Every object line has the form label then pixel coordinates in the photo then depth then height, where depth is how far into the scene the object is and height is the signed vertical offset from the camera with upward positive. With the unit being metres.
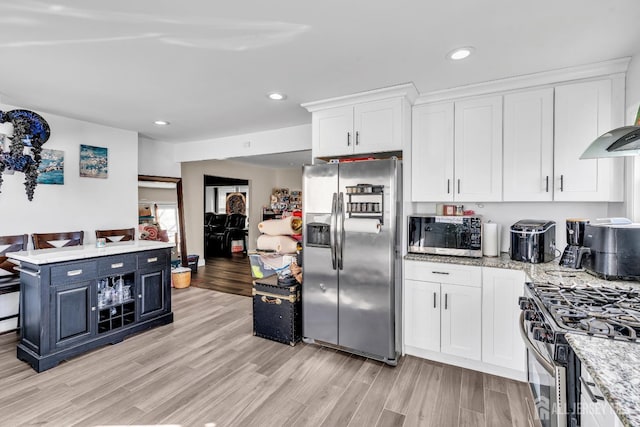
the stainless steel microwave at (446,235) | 2.66 -0.21
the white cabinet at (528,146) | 2.53 +0.55
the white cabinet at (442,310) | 2.56 -0.85
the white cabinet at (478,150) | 2.70 +0.56
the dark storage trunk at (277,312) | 3.08 -1.02
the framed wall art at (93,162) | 4.07 +0.65
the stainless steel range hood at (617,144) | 1.54 +0.37
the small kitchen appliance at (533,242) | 2.44 -0.23
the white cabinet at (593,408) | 0.85 -0.58
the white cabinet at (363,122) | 2.81 +0.86
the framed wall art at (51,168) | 3.70 +0.51
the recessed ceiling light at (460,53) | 2.13 +1.12
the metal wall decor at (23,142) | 3.20 +0.72
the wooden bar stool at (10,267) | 3.11 -0.60
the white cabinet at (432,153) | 2.88 +0.56
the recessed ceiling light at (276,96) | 3.03 +1.14
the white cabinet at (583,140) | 2.35 +0.57
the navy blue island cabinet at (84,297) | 2.57 -0.81
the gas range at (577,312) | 1.16 -0.43
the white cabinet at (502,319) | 2.40 -0.85
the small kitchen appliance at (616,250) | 1.76 -0.22
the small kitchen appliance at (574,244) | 2.18 -0.23
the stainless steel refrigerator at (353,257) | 2.66 -0.41
